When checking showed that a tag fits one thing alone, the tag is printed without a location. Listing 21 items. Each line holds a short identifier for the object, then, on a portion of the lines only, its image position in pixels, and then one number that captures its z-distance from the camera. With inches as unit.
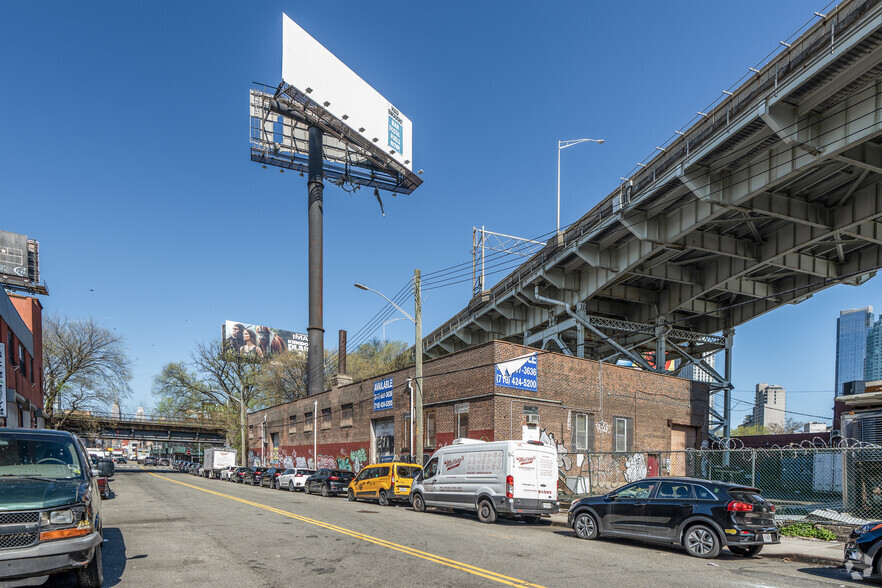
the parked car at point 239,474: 1686.9
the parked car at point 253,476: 1566.2
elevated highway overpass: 696.4
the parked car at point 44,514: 244.7
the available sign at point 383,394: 1288.1
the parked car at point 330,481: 1117.1
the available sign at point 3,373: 804.8
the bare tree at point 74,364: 1903.3
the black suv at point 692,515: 421.7
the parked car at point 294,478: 1275.8
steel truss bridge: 2421.3
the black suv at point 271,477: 1414.9
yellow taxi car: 861.8
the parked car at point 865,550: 333.1
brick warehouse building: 997.8
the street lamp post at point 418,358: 931.3
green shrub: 502.3
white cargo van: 631.2
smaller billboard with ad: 4489.4
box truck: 2085.4
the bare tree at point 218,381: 2618.1
